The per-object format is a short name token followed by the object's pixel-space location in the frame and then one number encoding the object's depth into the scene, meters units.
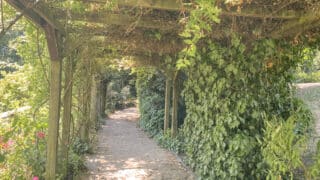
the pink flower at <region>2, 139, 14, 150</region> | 3.34
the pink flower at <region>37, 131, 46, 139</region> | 4.78
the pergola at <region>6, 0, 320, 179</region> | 3.21
